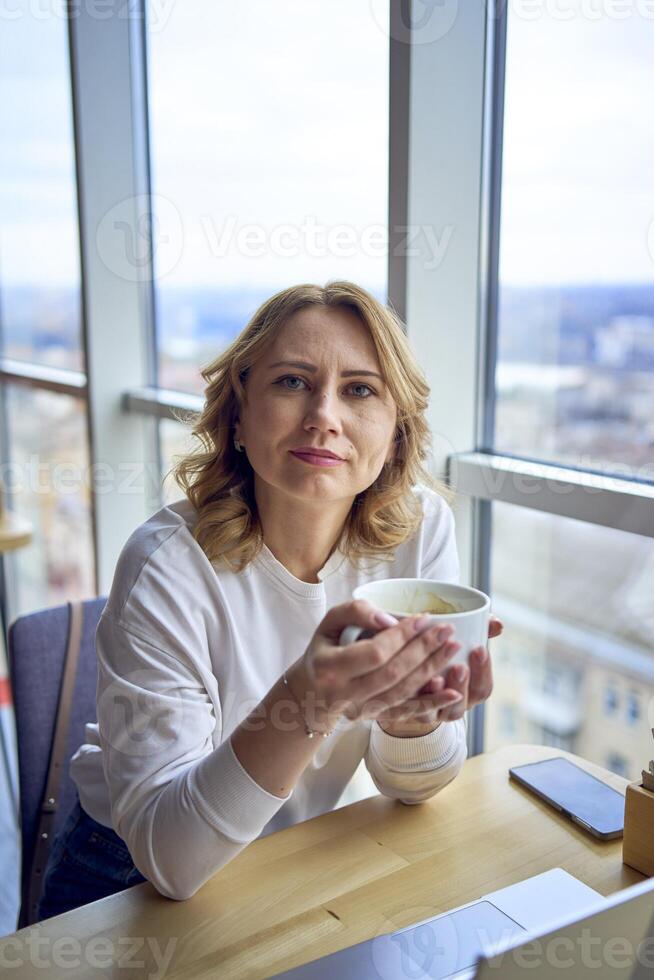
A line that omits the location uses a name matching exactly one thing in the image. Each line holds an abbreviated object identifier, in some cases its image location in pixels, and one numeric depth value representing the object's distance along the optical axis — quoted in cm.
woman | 96
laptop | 83
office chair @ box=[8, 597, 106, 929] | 137
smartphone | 107
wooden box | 98
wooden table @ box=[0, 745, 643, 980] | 87
